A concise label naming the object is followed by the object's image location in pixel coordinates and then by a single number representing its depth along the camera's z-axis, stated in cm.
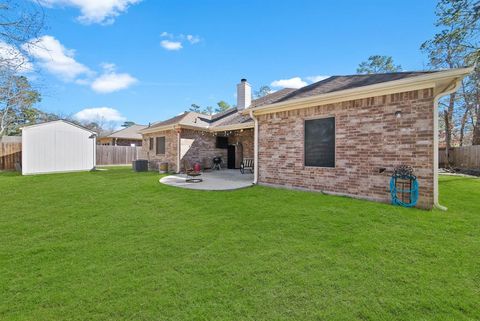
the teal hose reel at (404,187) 509
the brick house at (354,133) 501
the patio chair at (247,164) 1185
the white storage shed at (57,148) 1294
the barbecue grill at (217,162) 1367
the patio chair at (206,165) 1329
